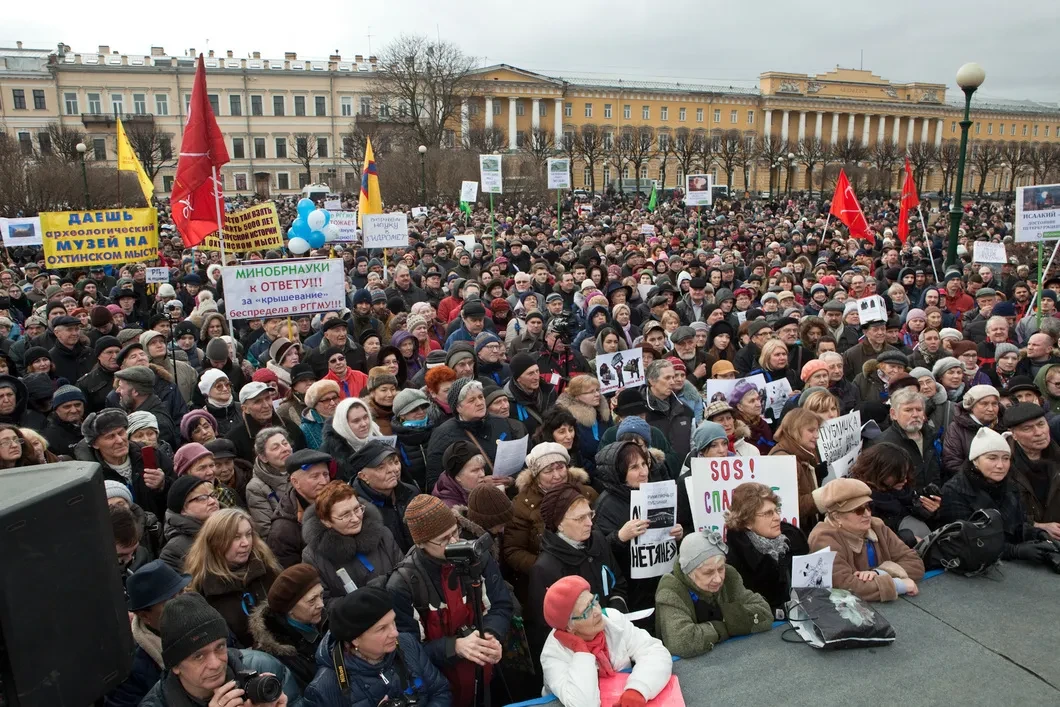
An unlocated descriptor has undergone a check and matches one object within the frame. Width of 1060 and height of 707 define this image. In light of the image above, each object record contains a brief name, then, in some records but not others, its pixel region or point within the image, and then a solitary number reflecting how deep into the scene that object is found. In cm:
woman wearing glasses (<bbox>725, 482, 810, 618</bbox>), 395
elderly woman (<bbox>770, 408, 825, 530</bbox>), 505
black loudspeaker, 187
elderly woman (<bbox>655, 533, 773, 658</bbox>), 342
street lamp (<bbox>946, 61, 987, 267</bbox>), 1191
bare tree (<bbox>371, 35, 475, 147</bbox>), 6100
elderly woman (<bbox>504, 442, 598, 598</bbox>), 439
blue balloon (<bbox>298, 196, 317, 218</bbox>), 1616
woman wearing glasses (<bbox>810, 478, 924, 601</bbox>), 379
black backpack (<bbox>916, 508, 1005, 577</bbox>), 378
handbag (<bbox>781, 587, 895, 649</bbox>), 320
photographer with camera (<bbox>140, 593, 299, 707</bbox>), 286
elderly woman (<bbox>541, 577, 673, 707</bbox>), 304
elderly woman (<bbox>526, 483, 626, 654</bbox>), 388
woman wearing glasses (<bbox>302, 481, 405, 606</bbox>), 392
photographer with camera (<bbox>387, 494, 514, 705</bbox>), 357
